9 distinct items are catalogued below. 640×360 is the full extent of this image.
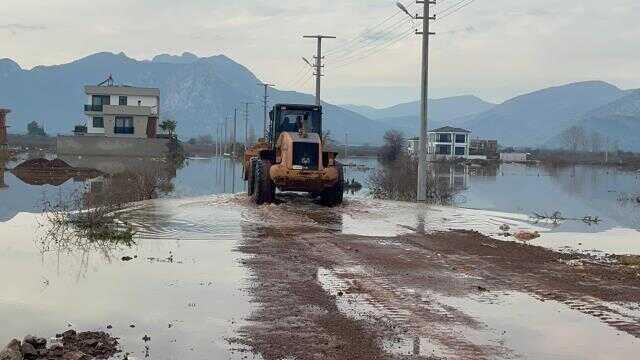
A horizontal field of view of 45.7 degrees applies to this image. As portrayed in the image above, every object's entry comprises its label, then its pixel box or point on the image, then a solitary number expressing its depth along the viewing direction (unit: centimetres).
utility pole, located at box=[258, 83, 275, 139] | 7093
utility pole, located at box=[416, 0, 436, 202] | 2898
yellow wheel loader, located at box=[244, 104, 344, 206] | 2383
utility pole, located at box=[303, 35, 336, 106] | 4841
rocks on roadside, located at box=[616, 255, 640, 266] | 1418
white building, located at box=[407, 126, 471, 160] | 14325
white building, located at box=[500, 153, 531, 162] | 14075
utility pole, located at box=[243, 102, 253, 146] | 9010
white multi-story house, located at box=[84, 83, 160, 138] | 8594
